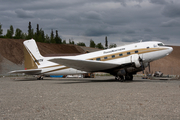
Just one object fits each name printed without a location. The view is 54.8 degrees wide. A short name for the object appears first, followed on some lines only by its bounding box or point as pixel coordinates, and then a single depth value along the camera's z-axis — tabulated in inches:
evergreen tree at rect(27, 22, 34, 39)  3724.9
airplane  797.2
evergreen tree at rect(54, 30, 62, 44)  4305.6
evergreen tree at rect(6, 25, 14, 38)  3575.3
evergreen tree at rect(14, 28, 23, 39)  3598.9
